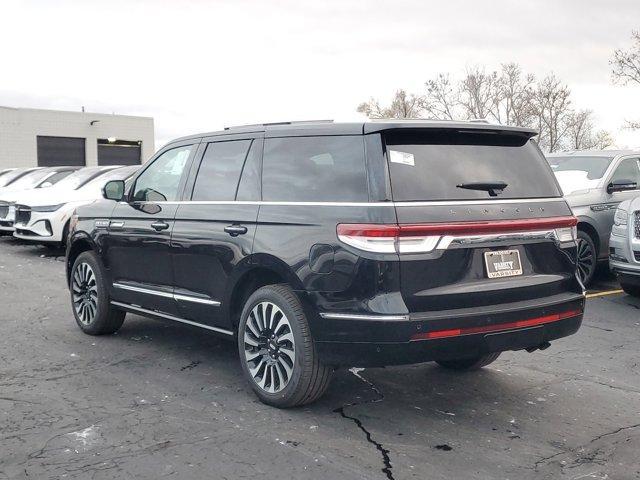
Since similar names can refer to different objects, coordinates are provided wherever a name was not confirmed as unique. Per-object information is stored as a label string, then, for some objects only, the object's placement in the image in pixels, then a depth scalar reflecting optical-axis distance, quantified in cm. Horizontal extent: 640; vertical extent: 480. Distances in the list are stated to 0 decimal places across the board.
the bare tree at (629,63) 4259
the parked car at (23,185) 1462
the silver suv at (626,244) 830
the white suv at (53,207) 1269
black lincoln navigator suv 413
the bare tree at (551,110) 5847
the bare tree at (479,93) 5994
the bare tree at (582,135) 6153
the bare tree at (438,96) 5991
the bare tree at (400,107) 6128
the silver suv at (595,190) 969
